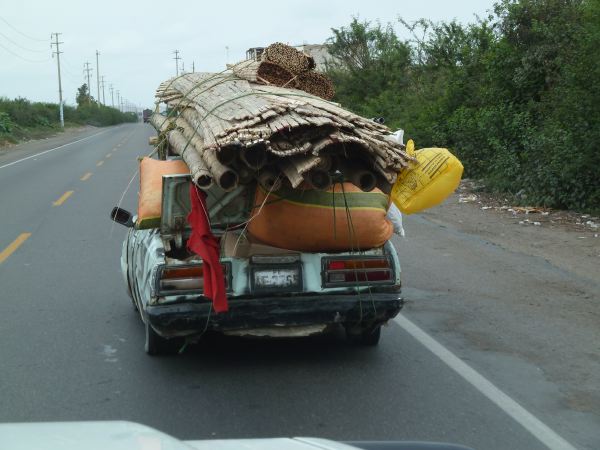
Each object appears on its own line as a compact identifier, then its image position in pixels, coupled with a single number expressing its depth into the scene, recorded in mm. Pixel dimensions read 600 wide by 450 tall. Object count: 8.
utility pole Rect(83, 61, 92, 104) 137475
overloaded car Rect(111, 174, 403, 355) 5621
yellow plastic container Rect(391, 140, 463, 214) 5859
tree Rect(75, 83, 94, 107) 140250
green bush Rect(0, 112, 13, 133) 50812
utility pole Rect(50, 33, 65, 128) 86800
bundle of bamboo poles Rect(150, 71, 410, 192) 4773
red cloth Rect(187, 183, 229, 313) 5340
